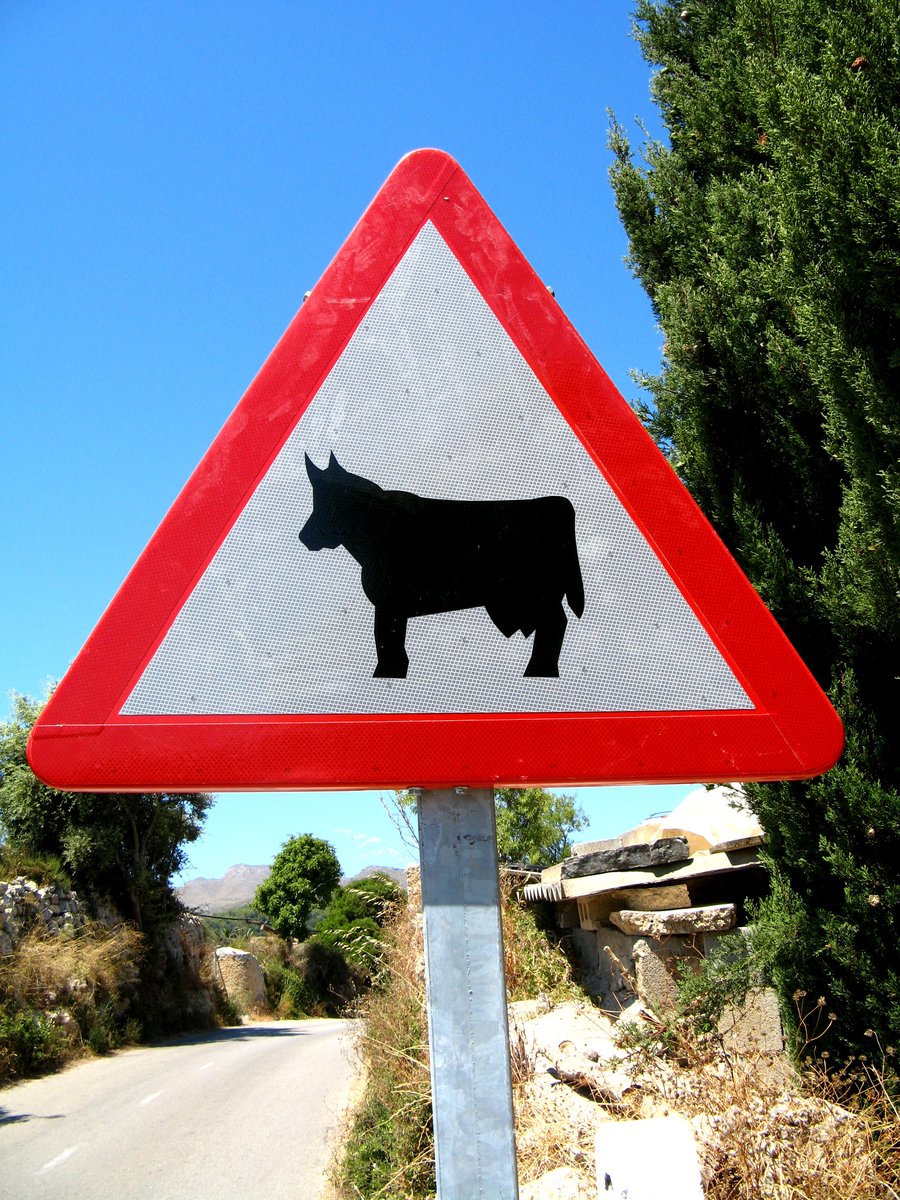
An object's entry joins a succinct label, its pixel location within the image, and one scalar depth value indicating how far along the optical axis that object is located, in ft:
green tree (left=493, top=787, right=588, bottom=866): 65.98
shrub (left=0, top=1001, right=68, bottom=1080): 36.58
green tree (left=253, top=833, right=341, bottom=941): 101.35
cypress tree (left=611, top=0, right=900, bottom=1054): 7.96
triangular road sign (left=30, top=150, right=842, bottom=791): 4.01
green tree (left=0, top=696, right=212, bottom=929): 57.21
